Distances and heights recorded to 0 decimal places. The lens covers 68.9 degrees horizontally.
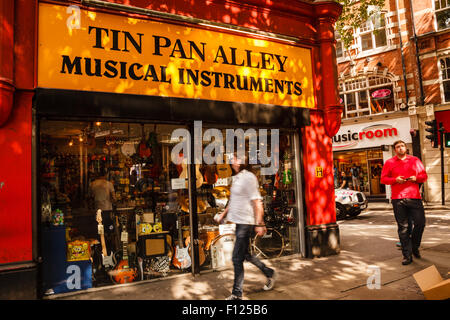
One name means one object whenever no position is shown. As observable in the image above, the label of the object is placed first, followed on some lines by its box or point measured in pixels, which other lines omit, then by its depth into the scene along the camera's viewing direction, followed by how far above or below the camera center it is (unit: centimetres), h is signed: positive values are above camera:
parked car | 1251 -89
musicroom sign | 1845 +269
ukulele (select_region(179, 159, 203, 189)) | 625 +28
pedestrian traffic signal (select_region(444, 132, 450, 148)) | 1393 +152
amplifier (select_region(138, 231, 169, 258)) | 601 -100
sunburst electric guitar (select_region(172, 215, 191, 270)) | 600 -126
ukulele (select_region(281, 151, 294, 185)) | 725 +26
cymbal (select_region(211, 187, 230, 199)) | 686 -10
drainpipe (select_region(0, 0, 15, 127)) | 446 +196
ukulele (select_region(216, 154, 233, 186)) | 691 +28
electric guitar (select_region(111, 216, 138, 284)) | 562 -137
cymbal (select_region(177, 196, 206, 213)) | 636 -30
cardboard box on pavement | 385 -133
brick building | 1725 +514
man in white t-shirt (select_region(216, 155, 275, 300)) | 448 -41
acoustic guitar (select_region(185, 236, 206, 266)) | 607 -116
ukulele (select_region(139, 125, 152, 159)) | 707 +89
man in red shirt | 595 -36
